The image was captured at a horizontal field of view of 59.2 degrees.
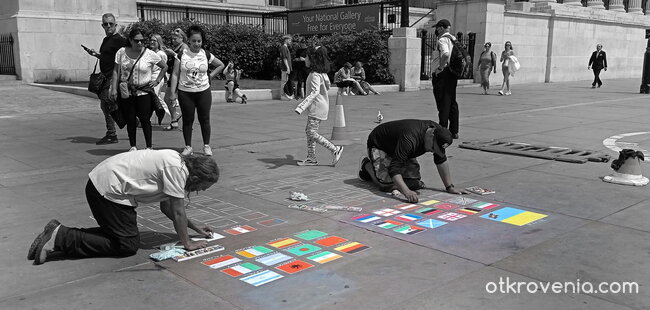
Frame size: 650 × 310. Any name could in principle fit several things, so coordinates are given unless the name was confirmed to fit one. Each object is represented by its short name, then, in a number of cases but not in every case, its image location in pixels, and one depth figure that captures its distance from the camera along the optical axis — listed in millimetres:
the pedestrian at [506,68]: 19828
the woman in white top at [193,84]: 7793
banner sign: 22422
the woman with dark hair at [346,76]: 18695
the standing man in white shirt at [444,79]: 9562
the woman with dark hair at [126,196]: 4027
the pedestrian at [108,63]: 8492
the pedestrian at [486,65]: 20094
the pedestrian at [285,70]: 17375
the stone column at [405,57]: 20547
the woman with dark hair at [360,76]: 18969
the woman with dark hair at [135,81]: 7809
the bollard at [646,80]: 21094
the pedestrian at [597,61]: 24203
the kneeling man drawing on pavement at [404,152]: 5641
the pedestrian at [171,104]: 11023
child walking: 7430
